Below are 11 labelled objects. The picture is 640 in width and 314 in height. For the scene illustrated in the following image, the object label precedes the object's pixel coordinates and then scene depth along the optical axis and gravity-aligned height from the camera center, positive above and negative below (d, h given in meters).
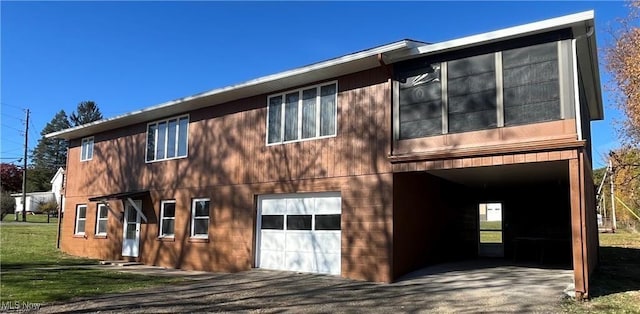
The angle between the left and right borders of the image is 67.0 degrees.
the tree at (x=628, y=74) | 21.88 +6.60
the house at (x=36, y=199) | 52.00 +1.14
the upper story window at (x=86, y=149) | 19.86 +2.49
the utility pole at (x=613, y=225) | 34.09 -0.71
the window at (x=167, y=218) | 15.77 -0.24
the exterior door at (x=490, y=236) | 16.62 -0.98
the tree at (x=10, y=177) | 53.50 +3.56
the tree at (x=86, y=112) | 77.05 +15.52
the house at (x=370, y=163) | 9.25 +1.18
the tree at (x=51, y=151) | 73.88 +9.05
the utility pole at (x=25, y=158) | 38.12 +4.43
